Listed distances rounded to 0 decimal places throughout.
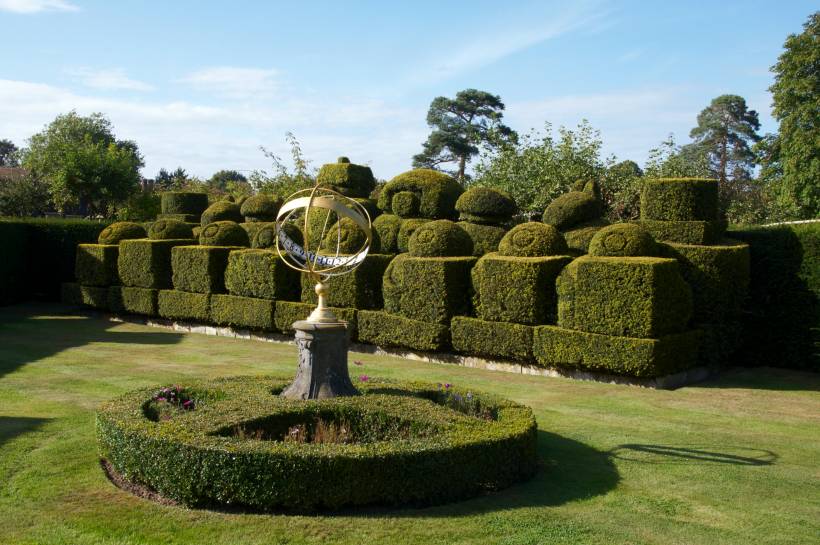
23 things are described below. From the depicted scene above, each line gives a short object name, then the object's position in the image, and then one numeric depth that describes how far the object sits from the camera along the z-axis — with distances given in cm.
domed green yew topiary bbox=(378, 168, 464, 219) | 1903
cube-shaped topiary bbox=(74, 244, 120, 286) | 2186
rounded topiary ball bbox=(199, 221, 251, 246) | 2005
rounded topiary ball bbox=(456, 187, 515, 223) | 1756
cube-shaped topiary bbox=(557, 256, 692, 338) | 1242
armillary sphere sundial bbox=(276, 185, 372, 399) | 880
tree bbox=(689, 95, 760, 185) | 5862
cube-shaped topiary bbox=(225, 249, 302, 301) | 1788
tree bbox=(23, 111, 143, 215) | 3719
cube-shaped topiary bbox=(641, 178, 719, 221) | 1388
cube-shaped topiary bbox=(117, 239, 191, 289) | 2056
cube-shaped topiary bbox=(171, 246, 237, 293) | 1925
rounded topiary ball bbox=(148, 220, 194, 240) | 2120
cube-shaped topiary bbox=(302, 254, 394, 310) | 1653
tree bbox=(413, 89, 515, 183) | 4666
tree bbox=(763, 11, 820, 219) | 2872
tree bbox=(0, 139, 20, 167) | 10738
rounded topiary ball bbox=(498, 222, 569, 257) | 1441
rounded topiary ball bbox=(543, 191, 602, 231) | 1633
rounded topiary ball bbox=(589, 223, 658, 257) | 1324
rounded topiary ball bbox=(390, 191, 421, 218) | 1923
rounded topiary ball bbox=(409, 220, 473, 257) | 1555
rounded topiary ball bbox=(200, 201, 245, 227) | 2459
